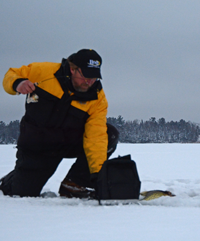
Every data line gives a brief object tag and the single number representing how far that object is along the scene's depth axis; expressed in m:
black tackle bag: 3.78
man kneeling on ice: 4.07
